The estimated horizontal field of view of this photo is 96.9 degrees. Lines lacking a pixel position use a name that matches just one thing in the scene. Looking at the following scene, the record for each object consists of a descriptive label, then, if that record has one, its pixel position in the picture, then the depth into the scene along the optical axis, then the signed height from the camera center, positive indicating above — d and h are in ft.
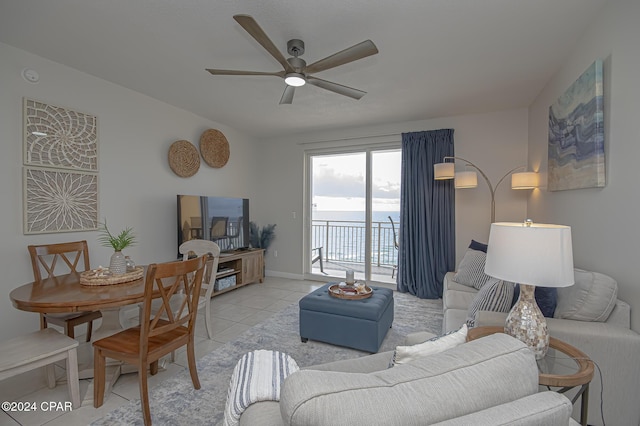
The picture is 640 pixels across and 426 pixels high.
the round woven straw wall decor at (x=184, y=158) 12.36 +2.39
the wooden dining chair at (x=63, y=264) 7.07 -1.59
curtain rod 14.58 +3.92
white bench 5.16 -2.72
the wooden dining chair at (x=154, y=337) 5.43 -2.72
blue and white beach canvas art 6.03 +1.85
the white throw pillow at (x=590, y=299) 5.25 -1.68
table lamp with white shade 4.14 -0.83
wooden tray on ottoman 8.69 -2.60
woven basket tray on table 6.67 -1.60
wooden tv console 13.55 -2.85
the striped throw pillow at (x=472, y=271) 9.64 -2.14
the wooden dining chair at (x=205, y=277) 8.44 -2.21
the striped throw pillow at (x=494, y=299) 6.25 -2.00
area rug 5.77 -4.13
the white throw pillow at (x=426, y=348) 3.39 -1.68
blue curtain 13.24 -0.35
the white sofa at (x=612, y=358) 4.70 -2.48
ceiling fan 5.68 +3.50
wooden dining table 5.44 -1.76
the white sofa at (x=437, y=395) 2.08 -1.47
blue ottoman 8.02 -3.22
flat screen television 12.19 -0.43
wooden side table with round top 3.74 -2.24
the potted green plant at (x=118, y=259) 7.11 -1.20
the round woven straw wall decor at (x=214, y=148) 13.88 +3.21
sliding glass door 15.44 -0.02
